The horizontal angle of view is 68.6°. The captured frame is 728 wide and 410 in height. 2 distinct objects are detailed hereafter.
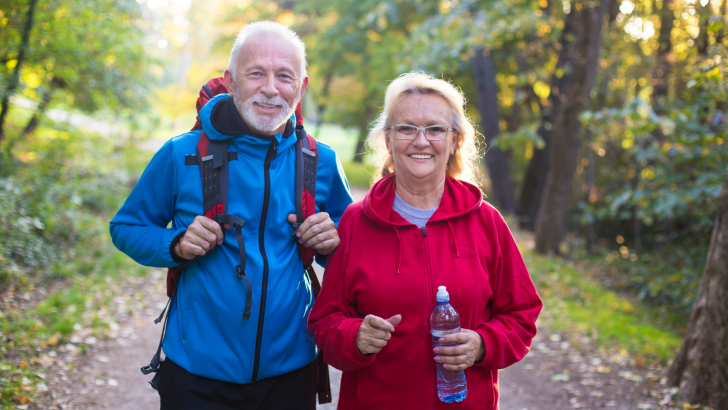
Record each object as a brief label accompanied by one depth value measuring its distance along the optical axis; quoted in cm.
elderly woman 217
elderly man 221
